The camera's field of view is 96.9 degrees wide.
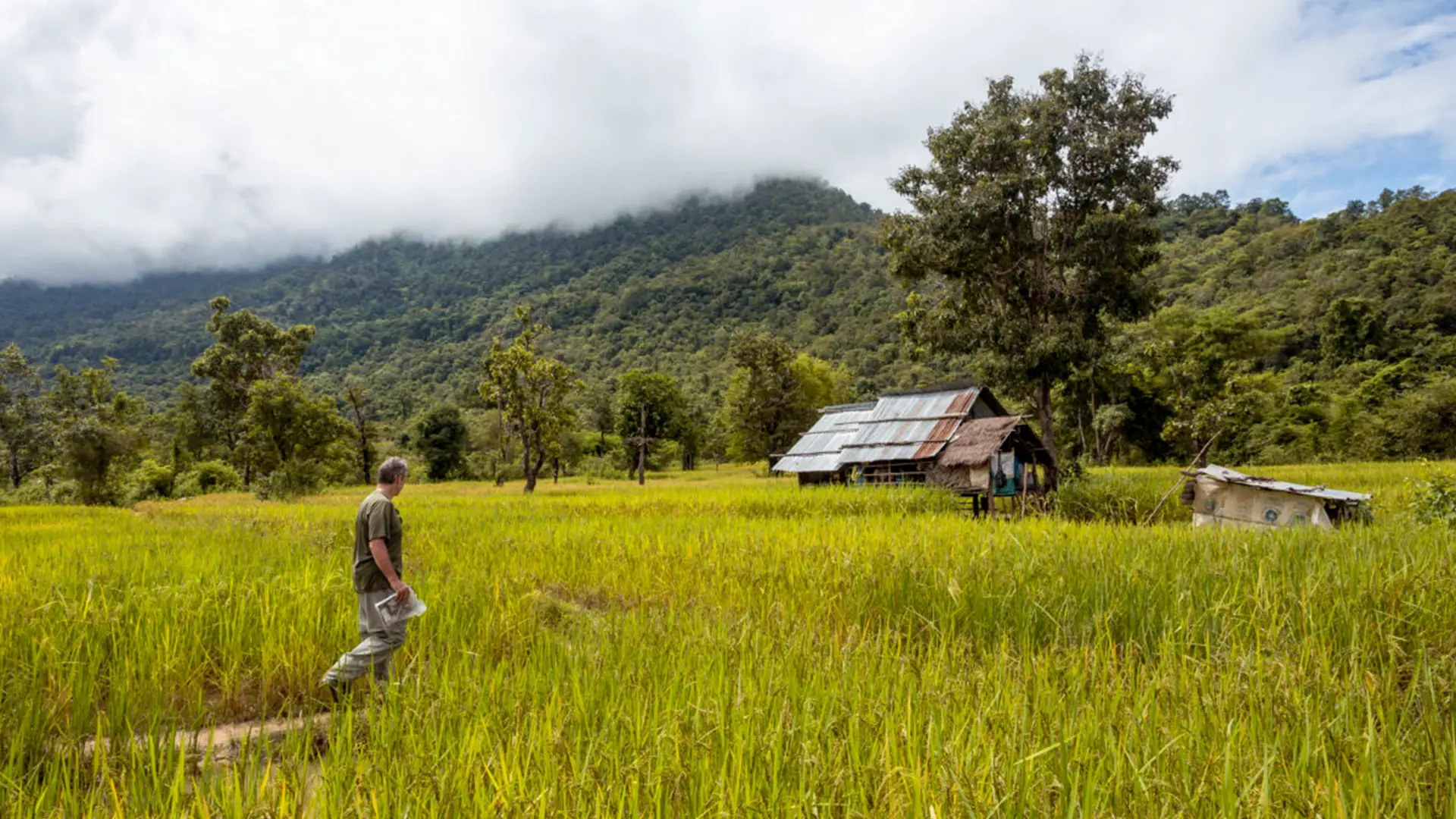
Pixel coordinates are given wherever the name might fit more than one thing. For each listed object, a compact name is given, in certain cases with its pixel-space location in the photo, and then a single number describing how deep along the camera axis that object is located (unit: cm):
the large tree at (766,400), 5359
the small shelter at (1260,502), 1127
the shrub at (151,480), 3475
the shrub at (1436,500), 955
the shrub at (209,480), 3803
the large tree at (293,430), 3023
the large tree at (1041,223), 1862
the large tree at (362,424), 4912
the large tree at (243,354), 3634
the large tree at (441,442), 5481
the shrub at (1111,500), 1588
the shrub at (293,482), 2695
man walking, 397
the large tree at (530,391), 2889
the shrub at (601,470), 5132
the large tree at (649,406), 6062
